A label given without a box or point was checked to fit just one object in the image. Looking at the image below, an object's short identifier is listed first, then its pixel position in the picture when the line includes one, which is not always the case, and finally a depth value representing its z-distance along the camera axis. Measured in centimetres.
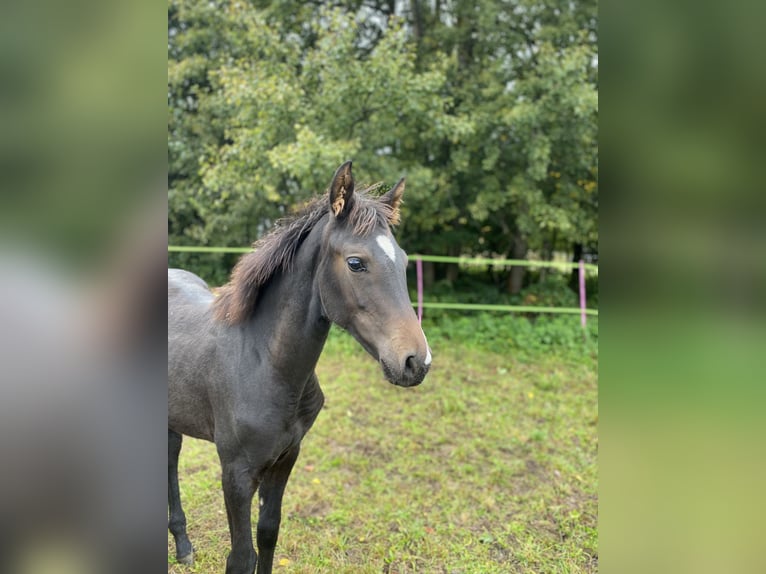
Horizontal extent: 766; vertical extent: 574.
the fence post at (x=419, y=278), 765
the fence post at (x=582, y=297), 798
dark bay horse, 175
